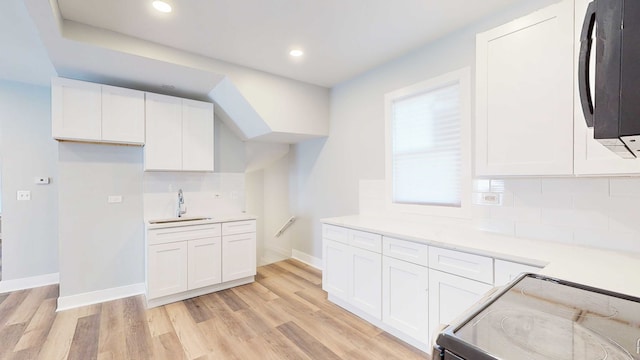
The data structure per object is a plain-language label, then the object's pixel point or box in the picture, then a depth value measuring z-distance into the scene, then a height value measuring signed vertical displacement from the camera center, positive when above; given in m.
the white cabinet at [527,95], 1.58 +0.50
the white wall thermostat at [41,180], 3.57 -0.01
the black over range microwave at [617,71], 0.53 +0.20
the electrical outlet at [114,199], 3.18 -0.22
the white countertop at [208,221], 2.97 -0.49
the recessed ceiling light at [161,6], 2.03 +1.27
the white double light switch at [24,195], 3.48 -0.19
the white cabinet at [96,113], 2.71 +0.68
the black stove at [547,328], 0.62 -0.39
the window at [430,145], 2.46 +0.32
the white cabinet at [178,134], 3.17 +0.53
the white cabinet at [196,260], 2.95 -0.93
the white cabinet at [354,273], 2.46 -0.91
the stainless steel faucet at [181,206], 3.48 -0.34
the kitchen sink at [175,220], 3.22 -0.49
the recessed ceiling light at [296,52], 2.81 +1.28
